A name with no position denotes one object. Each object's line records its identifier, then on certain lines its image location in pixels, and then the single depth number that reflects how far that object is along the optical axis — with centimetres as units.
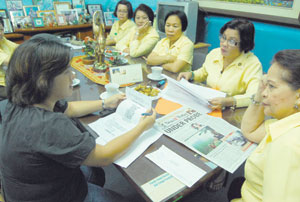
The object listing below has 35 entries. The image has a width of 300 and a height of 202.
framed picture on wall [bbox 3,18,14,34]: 325
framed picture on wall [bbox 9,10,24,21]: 338
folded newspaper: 87
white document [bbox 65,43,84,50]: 248
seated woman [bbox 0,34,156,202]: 70
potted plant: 194
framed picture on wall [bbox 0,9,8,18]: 331
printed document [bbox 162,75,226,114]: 118
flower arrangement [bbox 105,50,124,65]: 195
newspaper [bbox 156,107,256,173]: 85
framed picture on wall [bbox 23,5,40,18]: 348
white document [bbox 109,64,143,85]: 148
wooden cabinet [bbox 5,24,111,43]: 332
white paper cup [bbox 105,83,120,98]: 127
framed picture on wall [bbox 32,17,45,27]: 347
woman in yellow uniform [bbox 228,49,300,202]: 62
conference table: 72
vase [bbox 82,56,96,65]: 193
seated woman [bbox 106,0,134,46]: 296
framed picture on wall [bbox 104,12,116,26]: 411
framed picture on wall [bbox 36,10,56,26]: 354
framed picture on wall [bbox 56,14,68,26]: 365
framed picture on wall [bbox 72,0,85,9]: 392
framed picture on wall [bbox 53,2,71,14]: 368
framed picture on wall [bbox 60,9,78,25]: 373
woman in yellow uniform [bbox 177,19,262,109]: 149
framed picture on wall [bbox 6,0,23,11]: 338
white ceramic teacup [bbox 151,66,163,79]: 160
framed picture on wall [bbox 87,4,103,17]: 402
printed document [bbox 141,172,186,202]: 67
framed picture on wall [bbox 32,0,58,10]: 359
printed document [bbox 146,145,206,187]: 74
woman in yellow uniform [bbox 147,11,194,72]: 192
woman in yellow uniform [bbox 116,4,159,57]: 235
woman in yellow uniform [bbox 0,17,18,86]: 180
